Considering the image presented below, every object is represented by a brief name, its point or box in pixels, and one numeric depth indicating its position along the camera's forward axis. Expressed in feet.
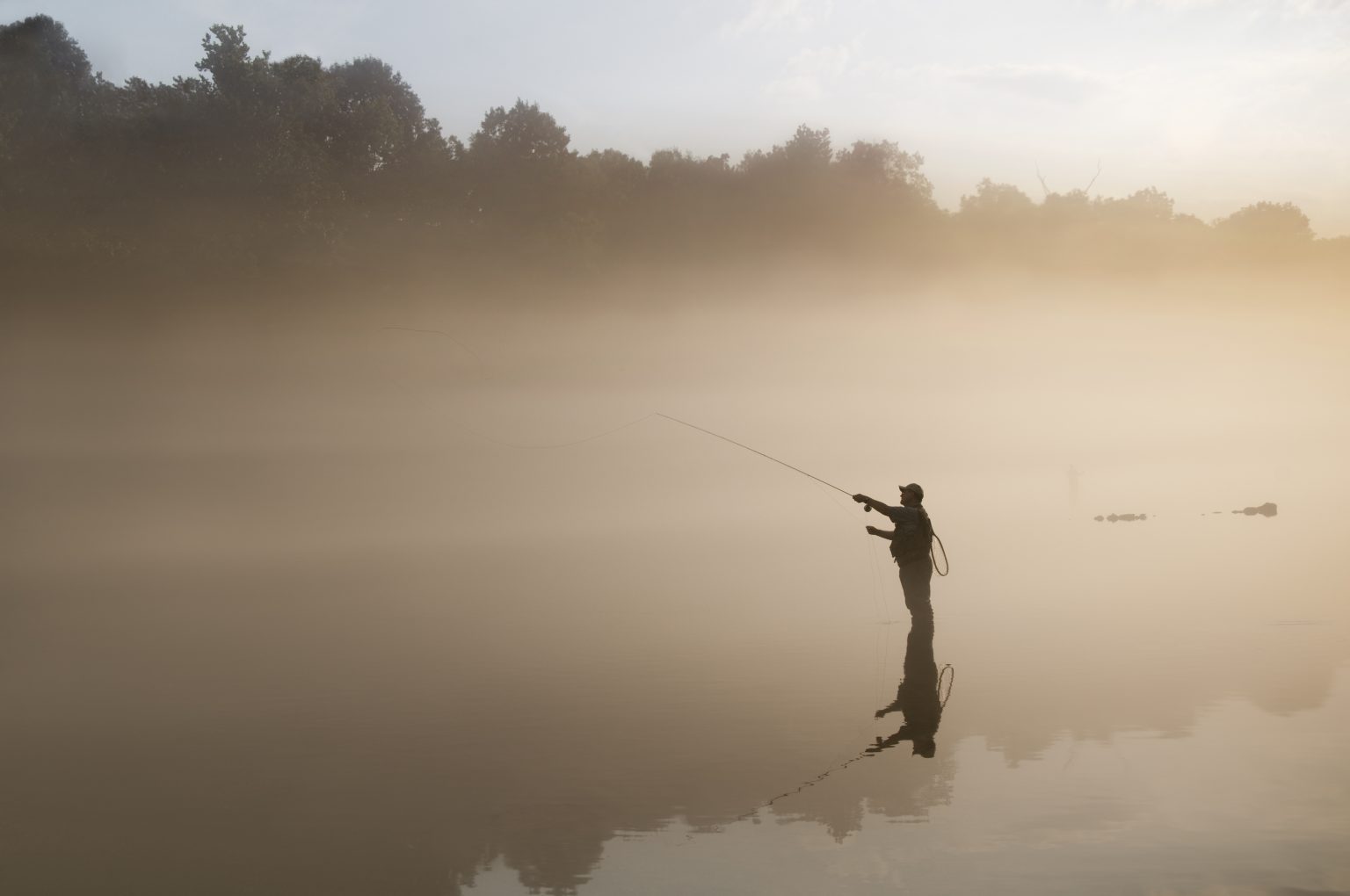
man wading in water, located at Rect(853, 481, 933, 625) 49.19
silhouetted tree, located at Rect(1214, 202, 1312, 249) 390.21
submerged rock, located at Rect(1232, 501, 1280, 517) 151.74
